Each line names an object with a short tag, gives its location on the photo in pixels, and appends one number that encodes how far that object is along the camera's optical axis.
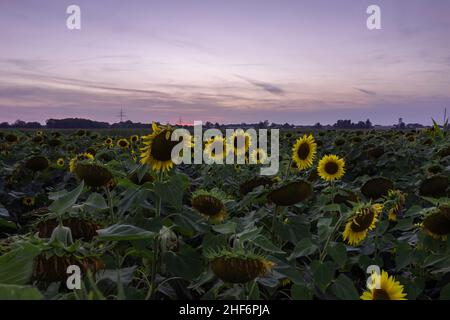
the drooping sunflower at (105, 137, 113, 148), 10.32
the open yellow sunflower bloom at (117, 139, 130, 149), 10.51
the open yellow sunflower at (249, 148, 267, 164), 4.54
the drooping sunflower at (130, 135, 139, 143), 11.88
